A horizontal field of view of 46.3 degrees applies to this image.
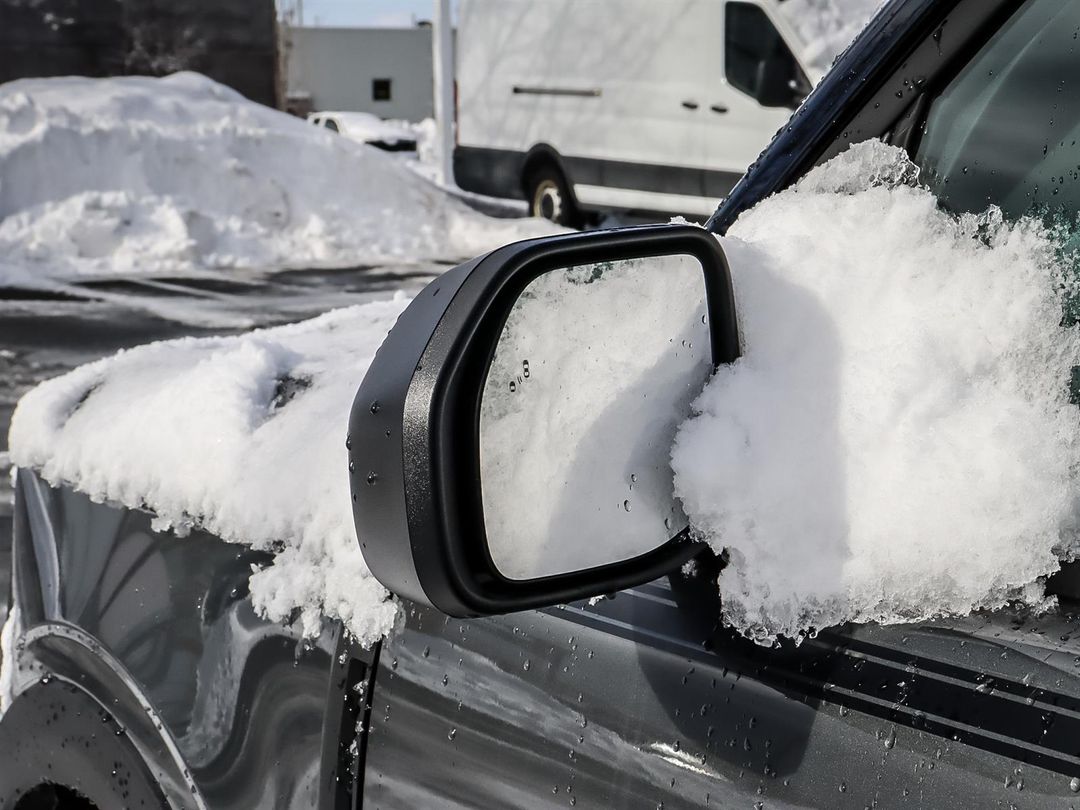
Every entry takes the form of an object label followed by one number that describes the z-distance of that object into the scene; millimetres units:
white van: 10055
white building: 53656
